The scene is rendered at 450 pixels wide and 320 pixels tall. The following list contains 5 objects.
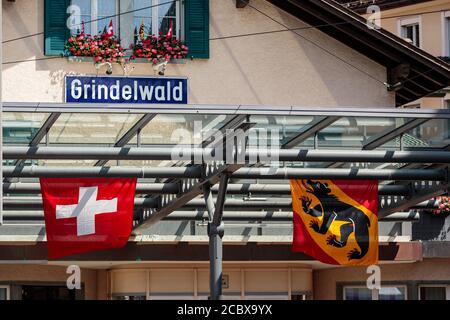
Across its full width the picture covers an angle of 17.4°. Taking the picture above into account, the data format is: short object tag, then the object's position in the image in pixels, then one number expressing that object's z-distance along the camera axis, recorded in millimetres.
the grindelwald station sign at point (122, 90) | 23906
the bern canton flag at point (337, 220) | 19859
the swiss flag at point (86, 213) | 19109
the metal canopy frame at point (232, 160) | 17719
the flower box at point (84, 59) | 24062
